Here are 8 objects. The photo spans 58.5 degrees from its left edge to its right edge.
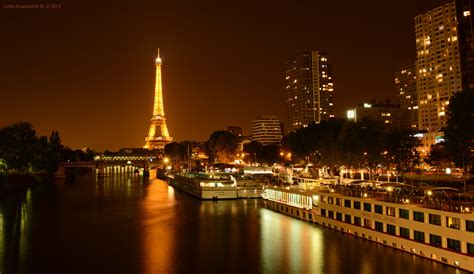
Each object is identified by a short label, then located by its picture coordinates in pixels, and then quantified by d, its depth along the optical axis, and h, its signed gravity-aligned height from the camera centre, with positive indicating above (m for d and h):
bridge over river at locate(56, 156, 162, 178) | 116.21 +0.11
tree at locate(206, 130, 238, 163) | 119.94 +4.67
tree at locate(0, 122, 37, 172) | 73.38 +3.79
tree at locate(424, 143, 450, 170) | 64.44 +0.27
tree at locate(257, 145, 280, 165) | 104.62 +1.90
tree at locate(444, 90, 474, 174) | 42.66 +3.09
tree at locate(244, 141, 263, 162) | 120.78 +3.73
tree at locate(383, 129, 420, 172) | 58.94 +1.73
